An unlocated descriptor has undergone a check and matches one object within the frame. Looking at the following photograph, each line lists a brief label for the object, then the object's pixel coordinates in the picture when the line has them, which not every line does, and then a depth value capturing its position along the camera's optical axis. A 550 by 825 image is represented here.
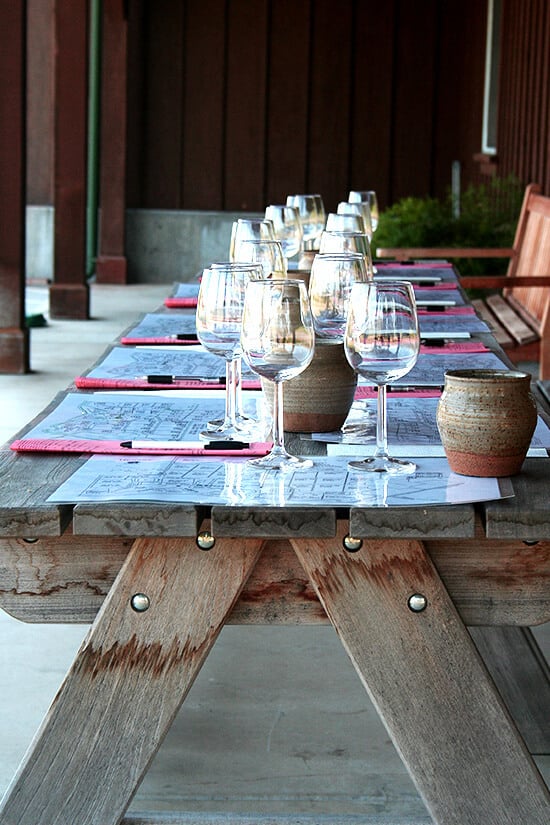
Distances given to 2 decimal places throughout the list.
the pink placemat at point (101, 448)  1.92
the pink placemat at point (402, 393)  2.42
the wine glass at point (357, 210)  4.16
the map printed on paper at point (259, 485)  1.66
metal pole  10.84
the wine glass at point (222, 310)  2.04
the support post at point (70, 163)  8.43
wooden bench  4.82
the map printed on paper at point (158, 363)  2.62
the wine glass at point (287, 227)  3.63
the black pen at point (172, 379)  2.51
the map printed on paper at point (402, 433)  1.96
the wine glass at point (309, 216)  4.06
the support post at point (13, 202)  6.47
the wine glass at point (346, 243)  2.77
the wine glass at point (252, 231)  2.99
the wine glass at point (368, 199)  4.53
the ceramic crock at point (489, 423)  1.74
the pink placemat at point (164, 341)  3.00
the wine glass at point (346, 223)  3.42
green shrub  6.94
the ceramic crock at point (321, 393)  2.06
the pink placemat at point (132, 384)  2.47
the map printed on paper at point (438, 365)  2.54
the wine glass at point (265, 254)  2.63
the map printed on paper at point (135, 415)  2.05
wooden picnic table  1.75
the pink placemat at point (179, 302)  3.72
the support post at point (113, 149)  10.59
